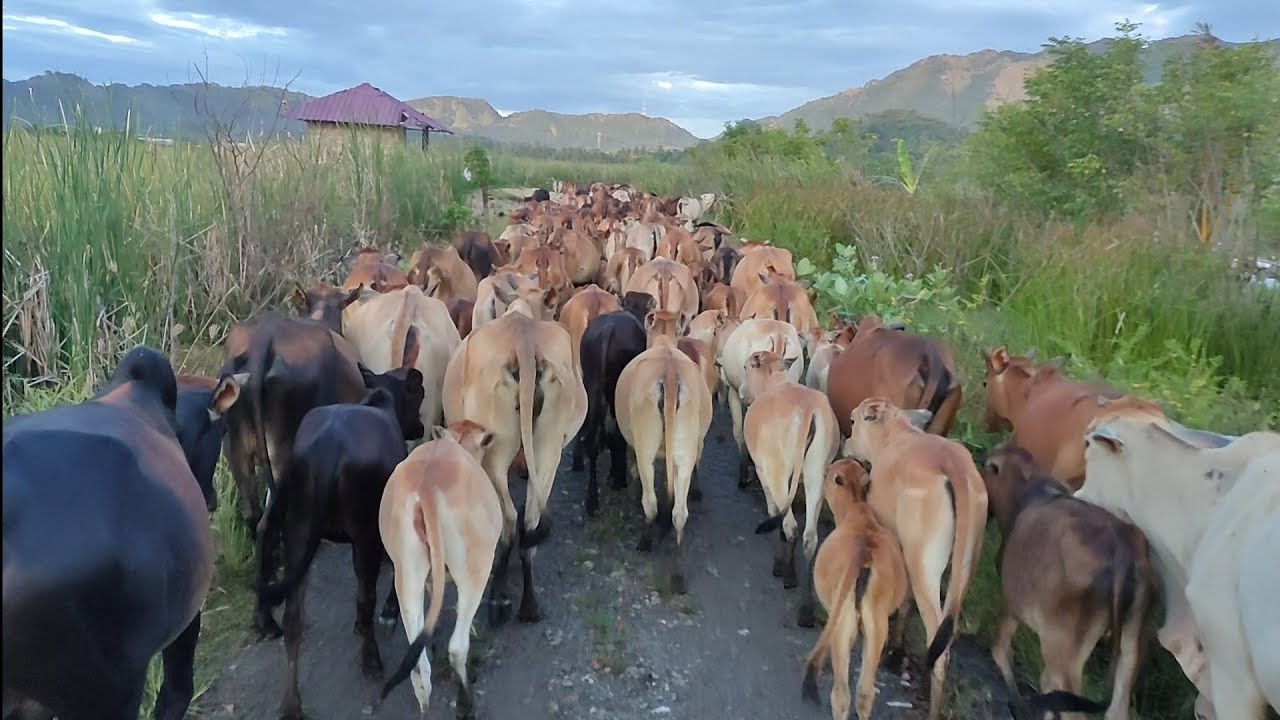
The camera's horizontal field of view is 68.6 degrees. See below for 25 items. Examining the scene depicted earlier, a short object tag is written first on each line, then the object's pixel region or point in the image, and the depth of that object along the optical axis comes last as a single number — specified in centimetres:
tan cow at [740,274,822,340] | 667
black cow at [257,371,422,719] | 350
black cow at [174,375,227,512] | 356
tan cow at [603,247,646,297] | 866
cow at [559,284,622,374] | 618
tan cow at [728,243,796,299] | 812
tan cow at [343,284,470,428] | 522
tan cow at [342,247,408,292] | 646
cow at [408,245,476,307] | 709
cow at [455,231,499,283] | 869
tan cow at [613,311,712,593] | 467
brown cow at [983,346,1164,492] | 418
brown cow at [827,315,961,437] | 497
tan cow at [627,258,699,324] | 729
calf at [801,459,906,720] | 347
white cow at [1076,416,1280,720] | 302
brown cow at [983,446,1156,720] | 317
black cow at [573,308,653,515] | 549
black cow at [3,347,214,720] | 190
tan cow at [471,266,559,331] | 600
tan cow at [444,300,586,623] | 438
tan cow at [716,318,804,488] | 585
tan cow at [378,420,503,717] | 330
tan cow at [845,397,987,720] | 352
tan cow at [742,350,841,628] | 444
